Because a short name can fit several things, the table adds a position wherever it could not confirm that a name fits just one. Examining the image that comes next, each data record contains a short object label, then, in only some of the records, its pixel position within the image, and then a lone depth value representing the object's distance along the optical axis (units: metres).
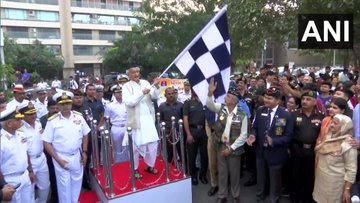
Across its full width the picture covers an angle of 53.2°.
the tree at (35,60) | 35.25
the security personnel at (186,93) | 7.59
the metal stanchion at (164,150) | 5.27
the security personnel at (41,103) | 7.41
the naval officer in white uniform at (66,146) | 4.73
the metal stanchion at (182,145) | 5.40
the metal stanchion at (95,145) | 5.71
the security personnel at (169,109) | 6.39
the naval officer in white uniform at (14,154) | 4.09
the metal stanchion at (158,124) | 6.10
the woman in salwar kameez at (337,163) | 4.04
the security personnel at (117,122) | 6.68
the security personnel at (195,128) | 6.10
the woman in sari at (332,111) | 4.43
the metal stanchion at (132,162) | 4.75
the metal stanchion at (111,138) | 6.40
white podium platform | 4.78
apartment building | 42.91
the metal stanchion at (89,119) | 6.11
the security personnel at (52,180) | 5.47
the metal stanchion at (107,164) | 4.70
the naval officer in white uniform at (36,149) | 4.71
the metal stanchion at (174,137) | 5.65
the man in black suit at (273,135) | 4.95
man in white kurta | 5.29
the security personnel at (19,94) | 6.85
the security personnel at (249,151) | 6.19
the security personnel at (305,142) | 4.91
